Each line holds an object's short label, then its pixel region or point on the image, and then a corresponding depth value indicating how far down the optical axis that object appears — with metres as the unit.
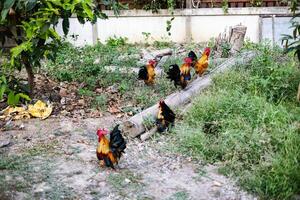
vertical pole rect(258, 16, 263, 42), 9.86
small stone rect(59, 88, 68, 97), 6.20
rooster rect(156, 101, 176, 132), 4.89
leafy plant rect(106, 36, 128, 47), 10.20
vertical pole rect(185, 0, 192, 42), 10.23
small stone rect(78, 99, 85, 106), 5.90
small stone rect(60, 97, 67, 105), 5.92
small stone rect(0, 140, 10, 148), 4.66
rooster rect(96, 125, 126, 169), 4.02
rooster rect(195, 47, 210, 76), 6.24
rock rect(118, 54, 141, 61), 8.06
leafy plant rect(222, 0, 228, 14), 9.92
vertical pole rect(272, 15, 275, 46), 9.74
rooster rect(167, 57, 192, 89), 5.78
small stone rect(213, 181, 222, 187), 3.85
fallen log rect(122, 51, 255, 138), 4.91
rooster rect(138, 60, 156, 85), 6.20
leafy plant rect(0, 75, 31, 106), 5.19
